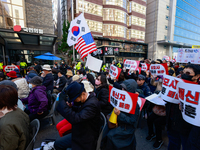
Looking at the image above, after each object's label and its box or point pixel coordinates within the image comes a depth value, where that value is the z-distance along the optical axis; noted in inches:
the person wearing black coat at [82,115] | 67.1
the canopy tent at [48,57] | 387.9
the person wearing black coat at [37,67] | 295.9
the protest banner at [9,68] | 318.1
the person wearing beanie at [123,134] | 81.0
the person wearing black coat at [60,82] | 229.2
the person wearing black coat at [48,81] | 183.8
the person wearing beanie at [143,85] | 155.4
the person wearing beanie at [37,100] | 124.6
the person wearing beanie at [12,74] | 187.1
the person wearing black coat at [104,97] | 118.2
